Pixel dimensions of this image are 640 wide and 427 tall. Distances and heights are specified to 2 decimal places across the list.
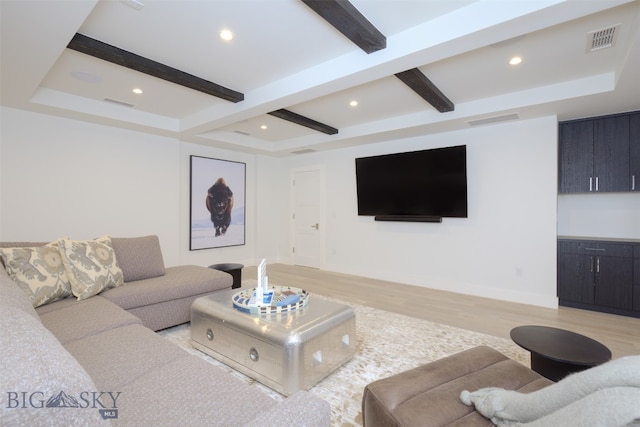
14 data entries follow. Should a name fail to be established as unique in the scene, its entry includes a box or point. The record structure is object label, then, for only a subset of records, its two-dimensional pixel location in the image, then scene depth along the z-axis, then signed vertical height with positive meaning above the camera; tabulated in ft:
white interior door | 20.74 -0.34
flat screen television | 14.60 +1.52
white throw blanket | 2.34 -1.69
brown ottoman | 3.88 -2.58
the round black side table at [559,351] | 5.15 -2.47
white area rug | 6.49 -3.89
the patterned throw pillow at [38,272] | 7.43 -1.52
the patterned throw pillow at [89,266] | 8.29 -1.54
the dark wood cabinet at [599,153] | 11.82 +2.46
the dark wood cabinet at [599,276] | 11.37 -2.47
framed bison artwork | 18.12 +0.64
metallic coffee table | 6.32 -2.96
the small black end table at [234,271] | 13.60 -2.60
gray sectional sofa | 1.85 -2.38
